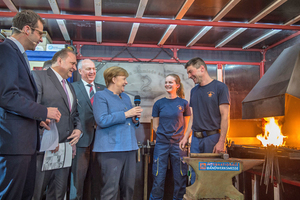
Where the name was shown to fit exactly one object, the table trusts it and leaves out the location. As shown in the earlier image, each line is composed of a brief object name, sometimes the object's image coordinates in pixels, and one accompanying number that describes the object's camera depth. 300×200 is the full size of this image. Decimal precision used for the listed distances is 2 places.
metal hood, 3.28
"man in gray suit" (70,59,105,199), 2.83
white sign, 4.04
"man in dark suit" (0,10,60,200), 1.44
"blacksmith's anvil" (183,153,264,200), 1.77
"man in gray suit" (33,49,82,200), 2.08
